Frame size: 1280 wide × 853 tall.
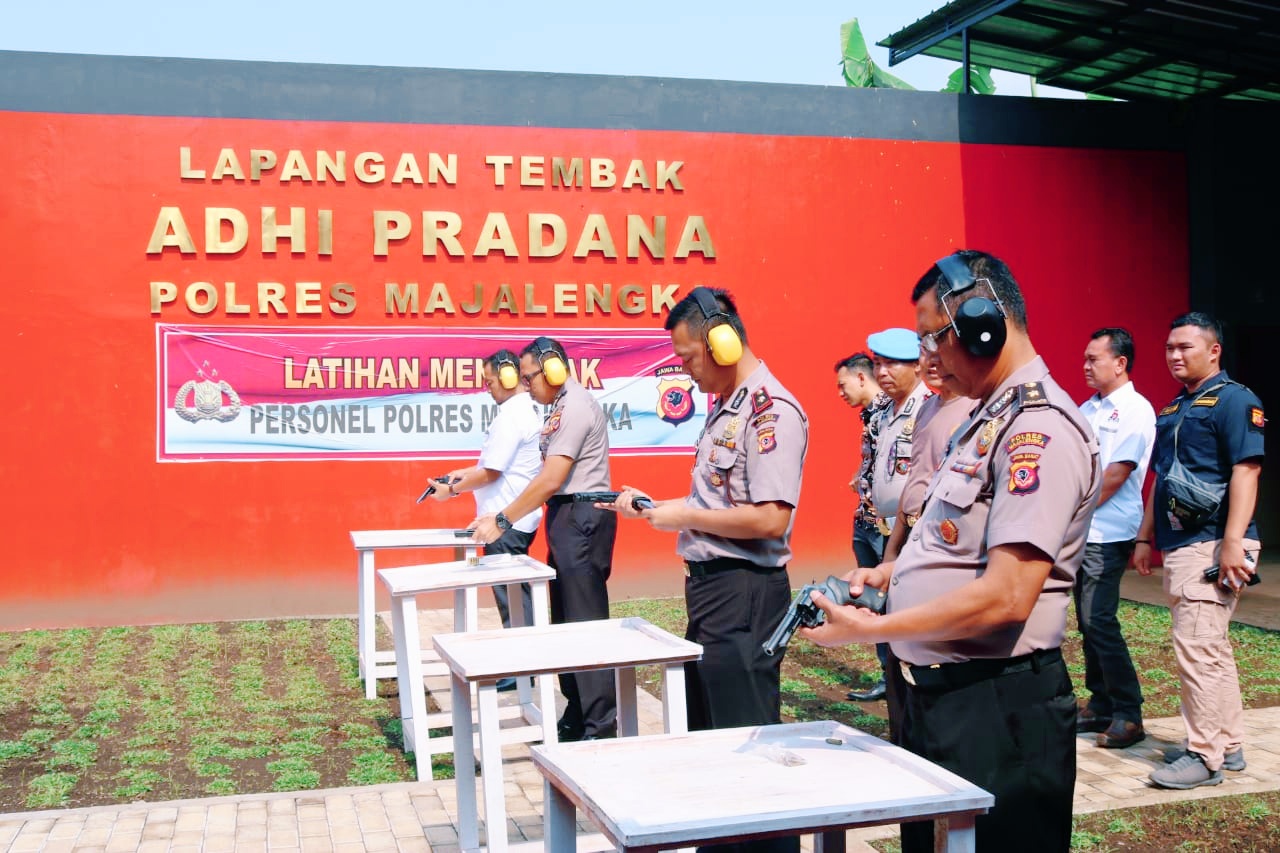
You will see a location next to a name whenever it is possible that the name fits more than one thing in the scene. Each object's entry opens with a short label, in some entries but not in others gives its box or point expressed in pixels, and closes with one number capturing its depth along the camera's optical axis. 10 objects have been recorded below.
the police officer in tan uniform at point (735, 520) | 3.56
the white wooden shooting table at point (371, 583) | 6.40
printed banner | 8.66
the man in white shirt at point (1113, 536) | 5.32
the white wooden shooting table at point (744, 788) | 2.08
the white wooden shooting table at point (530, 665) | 3.42
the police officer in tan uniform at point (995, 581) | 2.31
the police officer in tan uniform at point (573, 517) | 5.49
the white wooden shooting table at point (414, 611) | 5.04
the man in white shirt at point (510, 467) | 6.38
